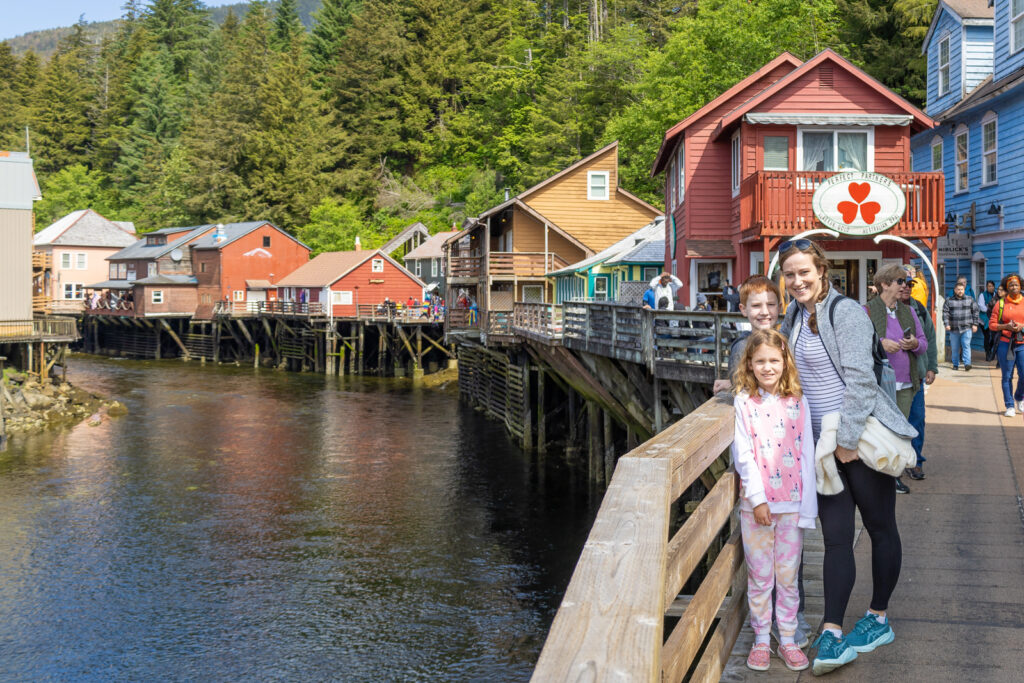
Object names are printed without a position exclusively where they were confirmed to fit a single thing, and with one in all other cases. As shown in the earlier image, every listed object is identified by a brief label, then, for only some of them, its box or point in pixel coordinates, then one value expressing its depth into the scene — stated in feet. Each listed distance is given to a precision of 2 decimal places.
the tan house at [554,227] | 131.34
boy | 16.22
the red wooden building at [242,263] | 208.44
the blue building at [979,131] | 70.59
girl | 13.70
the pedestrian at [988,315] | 66.32
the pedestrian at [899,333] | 25.35
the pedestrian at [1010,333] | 38.42
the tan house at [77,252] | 249.16
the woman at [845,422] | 13.84
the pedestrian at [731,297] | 58.03
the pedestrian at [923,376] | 27.84
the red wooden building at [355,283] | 183.52
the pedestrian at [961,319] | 54.19
